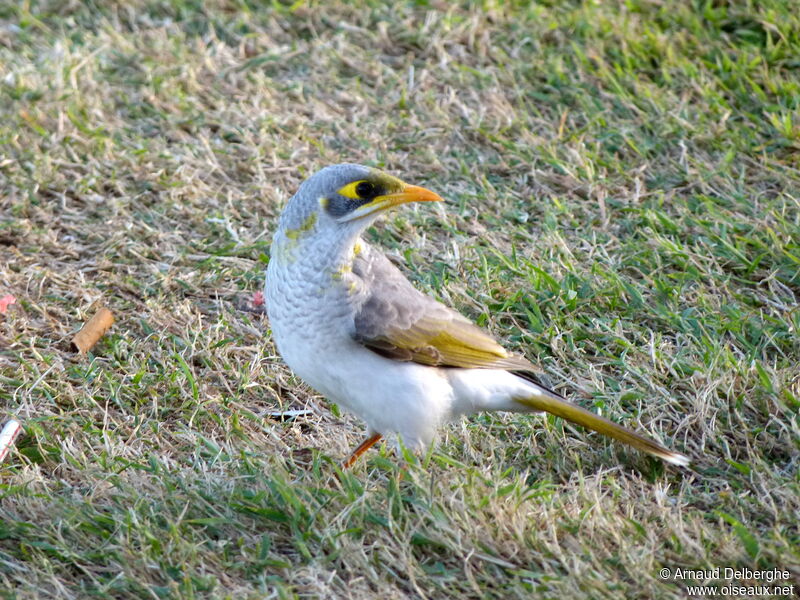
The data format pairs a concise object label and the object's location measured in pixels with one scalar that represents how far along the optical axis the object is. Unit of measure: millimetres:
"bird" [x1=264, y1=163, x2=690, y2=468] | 7891
